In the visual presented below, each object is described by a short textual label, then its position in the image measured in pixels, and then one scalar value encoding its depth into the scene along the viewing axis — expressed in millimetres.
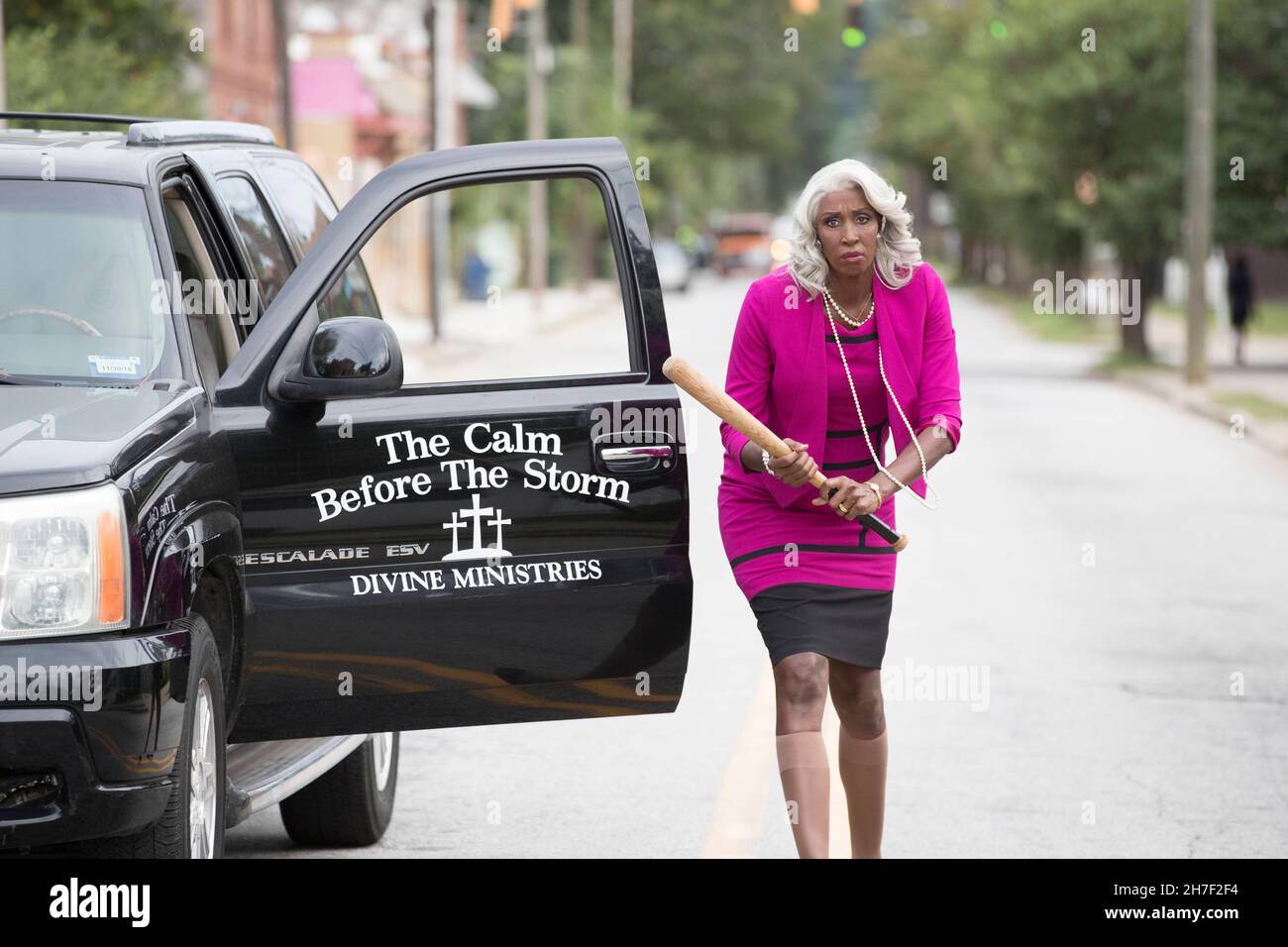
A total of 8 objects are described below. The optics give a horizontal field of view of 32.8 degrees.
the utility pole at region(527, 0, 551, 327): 47125
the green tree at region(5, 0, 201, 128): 20375
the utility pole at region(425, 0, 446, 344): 33188
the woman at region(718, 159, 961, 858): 5152
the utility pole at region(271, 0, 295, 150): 26172
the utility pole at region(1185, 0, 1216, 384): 28125
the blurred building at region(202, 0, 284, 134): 36781
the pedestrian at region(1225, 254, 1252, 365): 32969
